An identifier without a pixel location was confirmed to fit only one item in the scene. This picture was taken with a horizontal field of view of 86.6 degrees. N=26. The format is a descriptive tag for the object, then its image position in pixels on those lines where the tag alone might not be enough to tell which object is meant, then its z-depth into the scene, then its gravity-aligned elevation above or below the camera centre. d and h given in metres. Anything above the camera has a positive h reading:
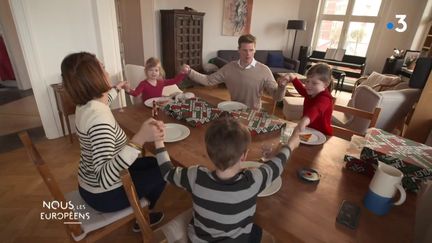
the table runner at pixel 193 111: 1.41 -0.49
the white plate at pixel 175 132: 1.21 -0.54
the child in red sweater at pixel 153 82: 2.02 -0.46
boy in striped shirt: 0.77 -0.49
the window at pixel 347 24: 5.57 +0.33
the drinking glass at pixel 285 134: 1.20 -0.51
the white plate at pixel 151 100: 1.65 -0.50
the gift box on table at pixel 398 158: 0.89 -0.44
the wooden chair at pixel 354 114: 1.50 -0.50
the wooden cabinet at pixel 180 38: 4.05 -0.15
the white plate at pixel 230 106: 1.61 -0.49
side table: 2.30 -0.78
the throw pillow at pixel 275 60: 5.82 -0.60
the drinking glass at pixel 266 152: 1.07 -0.52
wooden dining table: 0.73 -0.57
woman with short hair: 0.94 -0.43
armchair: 2.23 -0.61
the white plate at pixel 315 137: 1.24 -0.53
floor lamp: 5.79 +0.26
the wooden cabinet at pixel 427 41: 4.59 +0.03
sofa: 5.69 -0.62
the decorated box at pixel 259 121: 1.31 -0.49
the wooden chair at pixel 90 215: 0.87 -0.83
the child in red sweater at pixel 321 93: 1.46 -0.35
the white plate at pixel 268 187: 0.88 -0.56
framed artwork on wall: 5.11 +0.34
